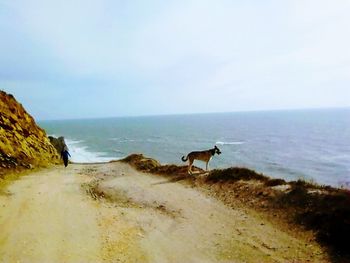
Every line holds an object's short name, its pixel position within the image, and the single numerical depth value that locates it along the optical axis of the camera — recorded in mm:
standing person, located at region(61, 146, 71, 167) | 31447
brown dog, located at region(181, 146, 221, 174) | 23781
